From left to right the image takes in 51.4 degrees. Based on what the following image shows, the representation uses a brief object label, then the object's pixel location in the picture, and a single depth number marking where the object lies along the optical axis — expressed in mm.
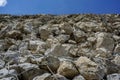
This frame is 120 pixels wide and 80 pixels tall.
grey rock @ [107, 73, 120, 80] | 1520
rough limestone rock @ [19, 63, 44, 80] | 1542
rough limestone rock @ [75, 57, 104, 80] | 1520
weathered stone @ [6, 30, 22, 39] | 2485
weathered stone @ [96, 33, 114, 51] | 2251
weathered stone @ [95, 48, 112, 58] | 2049
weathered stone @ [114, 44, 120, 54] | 2194
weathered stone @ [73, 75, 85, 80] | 1521
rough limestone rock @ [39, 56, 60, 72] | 1607
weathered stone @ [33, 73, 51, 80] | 1461
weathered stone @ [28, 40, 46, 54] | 2113
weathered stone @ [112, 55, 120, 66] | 1835
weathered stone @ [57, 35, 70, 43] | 2361
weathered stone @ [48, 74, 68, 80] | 1465
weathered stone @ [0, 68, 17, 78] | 1492
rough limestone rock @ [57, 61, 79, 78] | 1559
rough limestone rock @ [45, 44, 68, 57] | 1998
